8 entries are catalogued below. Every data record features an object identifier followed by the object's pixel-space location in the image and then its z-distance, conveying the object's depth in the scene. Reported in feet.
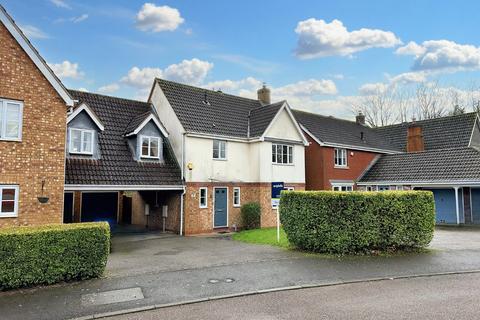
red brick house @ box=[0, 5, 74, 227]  41.88
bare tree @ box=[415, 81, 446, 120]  167.53
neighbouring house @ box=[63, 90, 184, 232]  55.49
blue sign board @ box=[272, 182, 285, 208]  50.80
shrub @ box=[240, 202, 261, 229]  71.36
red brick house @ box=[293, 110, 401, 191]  89.20
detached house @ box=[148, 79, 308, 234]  66.44
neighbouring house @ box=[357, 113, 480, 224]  77.61
